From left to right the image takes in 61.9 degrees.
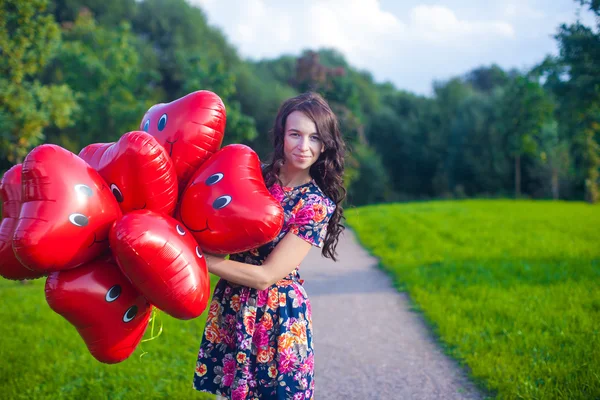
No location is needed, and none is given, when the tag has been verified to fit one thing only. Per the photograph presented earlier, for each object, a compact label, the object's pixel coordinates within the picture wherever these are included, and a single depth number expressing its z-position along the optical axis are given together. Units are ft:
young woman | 7.28
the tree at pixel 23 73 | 22.06
